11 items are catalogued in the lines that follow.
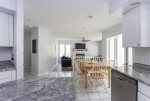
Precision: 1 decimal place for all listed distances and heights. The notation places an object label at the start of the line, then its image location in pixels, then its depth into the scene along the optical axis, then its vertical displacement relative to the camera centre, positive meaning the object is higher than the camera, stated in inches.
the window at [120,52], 110.7 -3.1
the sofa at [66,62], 219.6 -33.5
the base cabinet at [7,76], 50.8 -17.3
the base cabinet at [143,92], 34.9 -20.6
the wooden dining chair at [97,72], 96.3 -28.0
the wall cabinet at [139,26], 48.9 +16.4
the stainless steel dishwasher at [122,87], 41.4 -23.8
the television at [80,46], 287.8 +17.6
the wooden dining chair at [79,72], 109.8 -32.0
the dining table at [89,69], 99.7 -25.3
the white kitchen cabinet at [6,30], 56.7 +16.6
